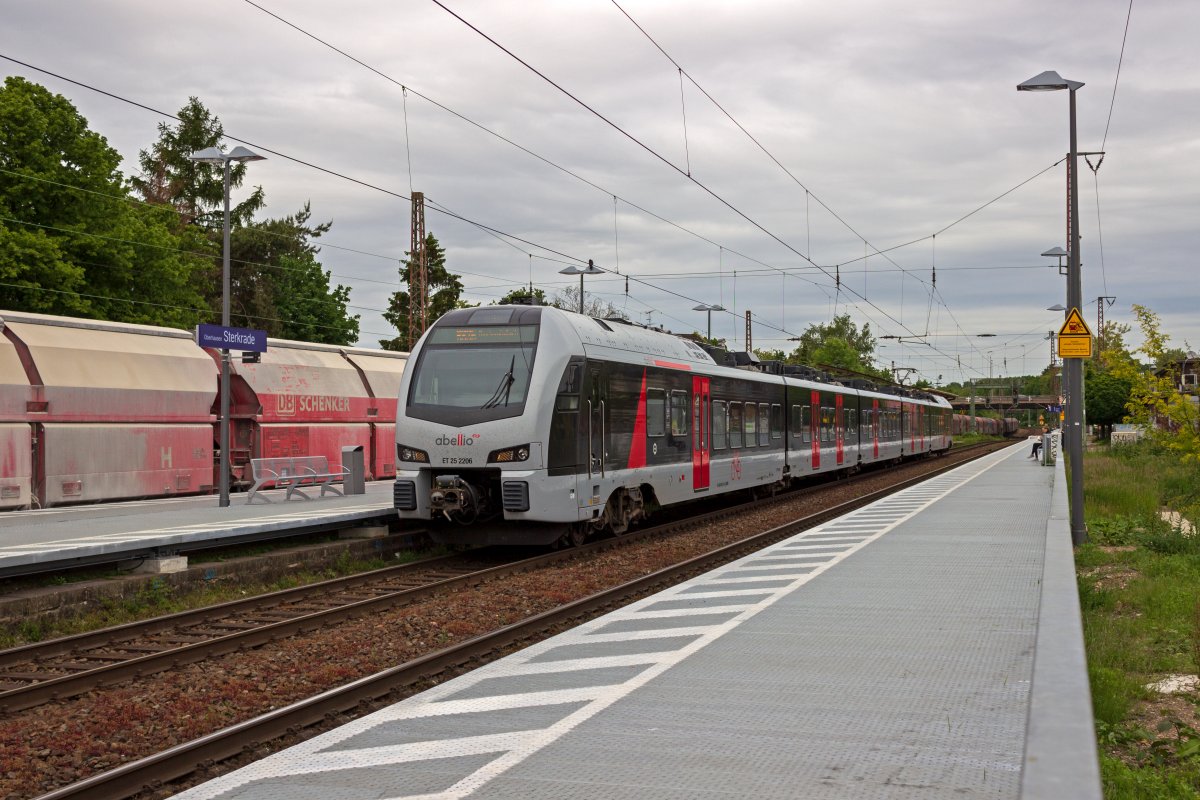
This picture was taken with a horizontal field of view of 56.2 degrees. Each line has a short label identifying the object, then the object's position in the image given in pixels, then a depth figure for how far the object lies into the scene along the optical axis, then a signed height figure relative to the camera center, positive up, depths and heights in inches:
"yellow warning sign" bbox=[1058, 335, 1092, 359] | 621.0 +42.6
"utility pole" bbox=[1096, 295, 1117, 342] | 2576.8 +253.3
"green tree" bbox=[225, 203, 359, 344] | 2406.5 +330.8
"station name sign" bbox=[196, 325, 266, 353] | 709.3 +63.2
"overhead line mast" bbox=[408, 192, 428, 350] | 1249.4 +204.9
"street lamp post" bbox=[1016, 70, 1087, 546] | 645.3 +81.4
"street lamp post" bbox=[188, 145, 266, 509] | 714.8 +78.7
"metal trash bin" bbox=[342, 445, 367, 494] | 847.7 -30.3
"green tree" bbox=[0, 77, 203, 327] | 1374.3 +277.6
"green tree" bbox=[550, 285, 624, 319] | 2859.3 +339.7
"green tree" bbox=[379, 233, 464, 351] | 2498.8 +324.3
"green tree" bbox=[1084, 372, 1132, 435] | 2230.6 +54.0
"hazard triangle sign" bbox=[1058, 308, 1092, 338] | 628.3 +54.7
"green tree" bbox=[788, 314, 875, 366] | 5369.1 +448.4
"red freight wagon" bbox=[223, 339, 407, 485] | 954.7 +27.3
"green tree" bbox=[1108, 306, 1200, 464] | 776.3 +17.9
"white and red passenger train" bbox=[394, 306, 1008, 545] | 567.2 +2.2
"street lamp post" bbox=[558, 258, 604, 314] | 1314.0 +188.7
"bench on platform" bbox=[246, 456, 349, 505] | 790.5 -30.0
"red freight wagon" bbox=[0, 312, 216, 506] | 776.9 +20.9
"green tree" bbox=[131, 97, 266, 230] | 2346.2 +555.0
